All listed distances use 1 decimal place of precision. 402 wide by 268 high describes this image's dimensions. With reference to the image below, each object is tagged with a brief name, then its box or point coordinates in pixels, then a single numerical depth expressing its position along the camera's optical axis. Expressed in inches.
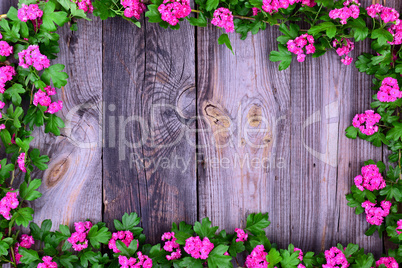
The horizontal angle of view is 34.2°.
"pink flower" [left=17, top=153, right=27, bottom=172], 30.4
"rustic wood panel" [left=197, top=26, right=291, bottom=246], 32.1
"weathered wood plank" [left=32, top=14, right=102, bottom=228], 31.9
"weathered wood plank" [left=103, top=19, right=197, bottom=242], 31.9
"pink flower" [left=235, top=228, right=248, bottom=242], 31.5
